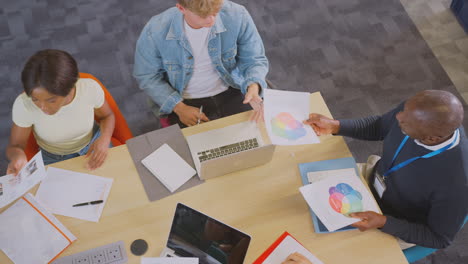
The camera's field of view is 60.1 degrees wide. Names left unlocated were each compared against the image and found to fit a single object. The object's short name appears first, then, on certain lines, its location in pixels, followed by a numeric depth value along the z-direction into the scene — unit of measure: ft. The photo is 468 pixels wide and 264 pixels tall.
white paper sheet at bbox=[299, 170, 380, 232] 5.24
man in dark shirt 4.78
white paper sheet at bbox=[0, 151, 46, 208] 5.23
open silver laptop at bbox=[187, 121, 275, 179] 5.37
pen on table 5.42
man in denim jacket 6.30
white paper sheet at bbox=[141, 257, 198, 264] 5.02
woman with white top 5.36
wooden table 5.20
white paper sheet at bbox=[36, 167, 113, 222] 5.38
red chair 6.56
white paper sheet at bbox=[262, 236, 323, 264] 5.12
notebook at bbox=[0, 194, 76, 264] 5.06
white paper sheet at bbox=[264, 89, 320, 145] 5.70
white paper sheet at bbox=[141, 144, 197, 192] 5.61
